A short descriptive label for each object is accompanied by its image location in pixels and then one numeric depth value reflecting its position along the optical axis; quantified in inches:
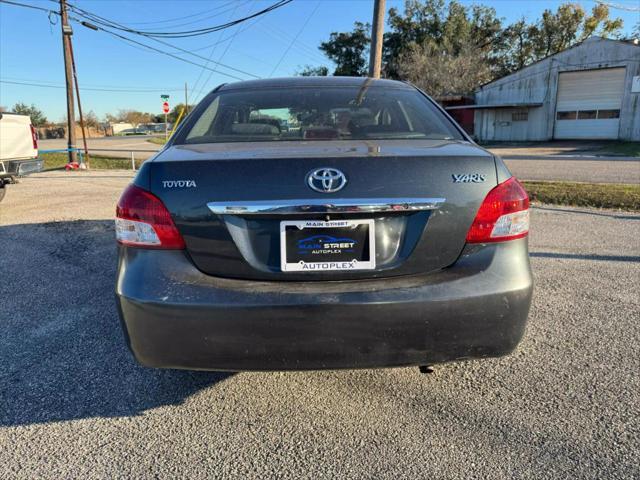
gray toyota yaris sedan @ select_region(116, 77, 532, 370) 76.8
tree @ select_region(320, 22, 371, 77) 1971.0
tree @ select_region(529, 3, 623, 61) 1823.3
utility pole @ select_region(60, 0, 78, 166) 698.8
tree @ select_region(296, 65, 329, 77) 2029.7
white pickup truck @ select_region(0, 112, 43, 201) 304.5
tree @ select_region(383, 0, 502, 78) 1806.1
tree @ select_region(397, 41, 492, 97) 1573.6
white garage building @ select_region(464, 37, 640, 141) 1176.2
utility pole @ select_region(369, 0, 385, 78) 435.8
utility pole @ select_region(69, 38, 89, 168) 661.3
